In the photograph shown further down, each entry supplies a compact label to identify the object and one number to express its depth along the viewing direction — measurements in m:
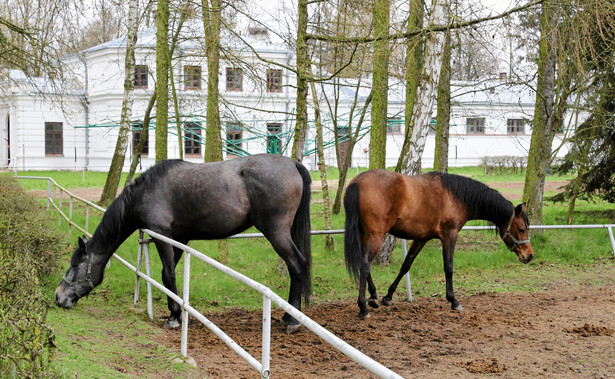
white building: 32.34
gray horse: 6.37
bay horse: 6.98
